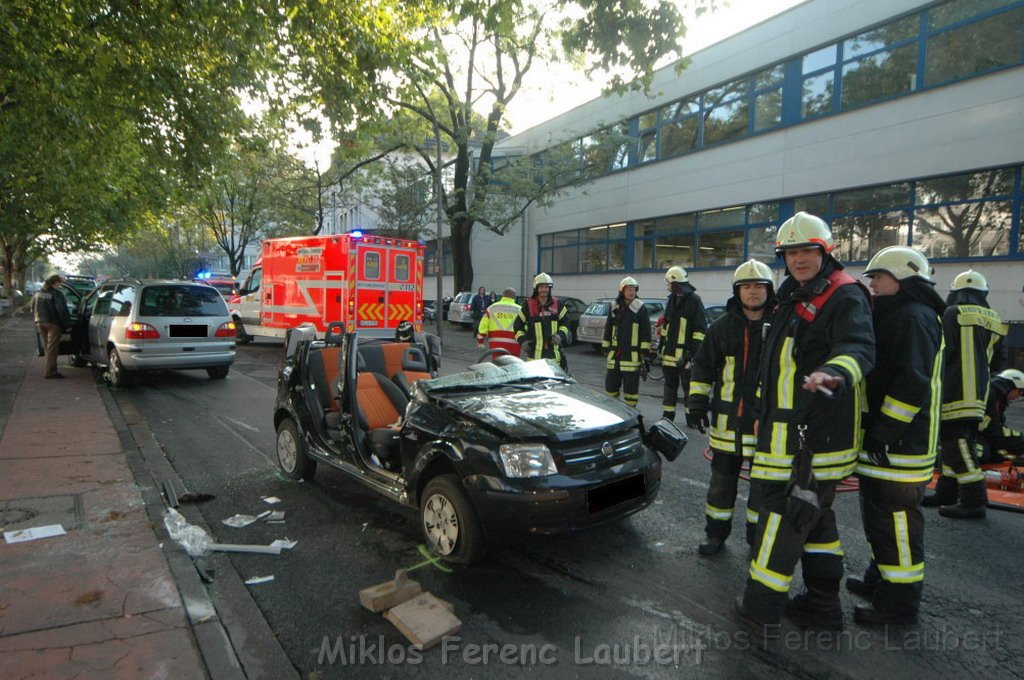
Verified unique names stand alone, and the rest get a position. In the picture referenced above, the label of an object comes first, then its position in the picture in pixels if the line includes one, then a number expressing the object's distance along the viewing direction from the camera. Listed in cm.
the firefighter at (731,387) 378
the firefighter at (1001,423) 493
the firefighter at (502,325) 794
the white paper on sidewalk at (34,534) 384
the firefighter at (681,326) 685
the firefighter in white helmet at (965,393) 442
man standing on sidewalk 986
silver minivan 931
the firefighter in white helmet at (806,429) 273
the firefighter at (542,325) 776
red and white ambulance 1280
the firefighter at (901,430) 285
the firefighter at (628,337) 707
